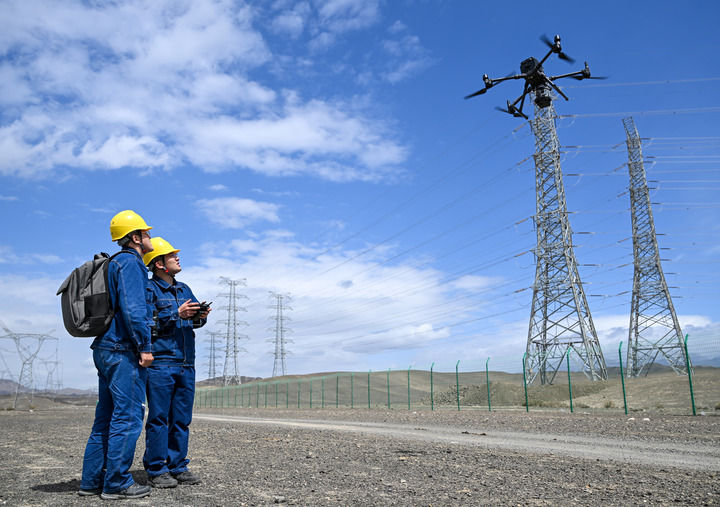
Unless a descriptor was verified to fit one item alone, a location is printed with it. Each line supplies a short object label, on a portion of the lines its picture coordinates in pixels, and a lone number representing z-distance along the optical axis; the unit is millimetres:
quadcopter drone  11094
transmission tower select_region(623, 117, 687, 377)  36031
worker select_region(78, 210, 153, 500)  4188
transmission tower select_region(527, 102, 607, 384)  30781
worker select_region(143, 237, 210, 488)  4656
